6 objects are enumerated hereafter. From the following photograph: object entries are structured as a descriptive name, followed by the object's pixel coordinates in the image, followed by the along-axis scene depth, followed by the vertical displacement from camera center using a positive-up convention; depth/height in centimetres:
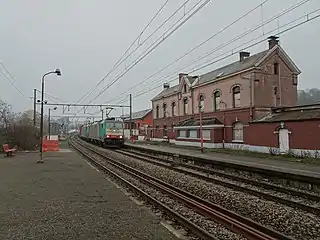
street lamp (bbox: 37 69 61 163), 2459 +371
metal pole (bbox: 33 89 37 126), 4523 +502
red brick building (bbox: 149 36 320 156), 3362 +404
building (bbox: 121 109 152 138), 7491 +330
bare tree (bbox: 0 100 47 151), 3309 +63
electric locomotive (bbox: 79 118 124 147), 4084 +55
